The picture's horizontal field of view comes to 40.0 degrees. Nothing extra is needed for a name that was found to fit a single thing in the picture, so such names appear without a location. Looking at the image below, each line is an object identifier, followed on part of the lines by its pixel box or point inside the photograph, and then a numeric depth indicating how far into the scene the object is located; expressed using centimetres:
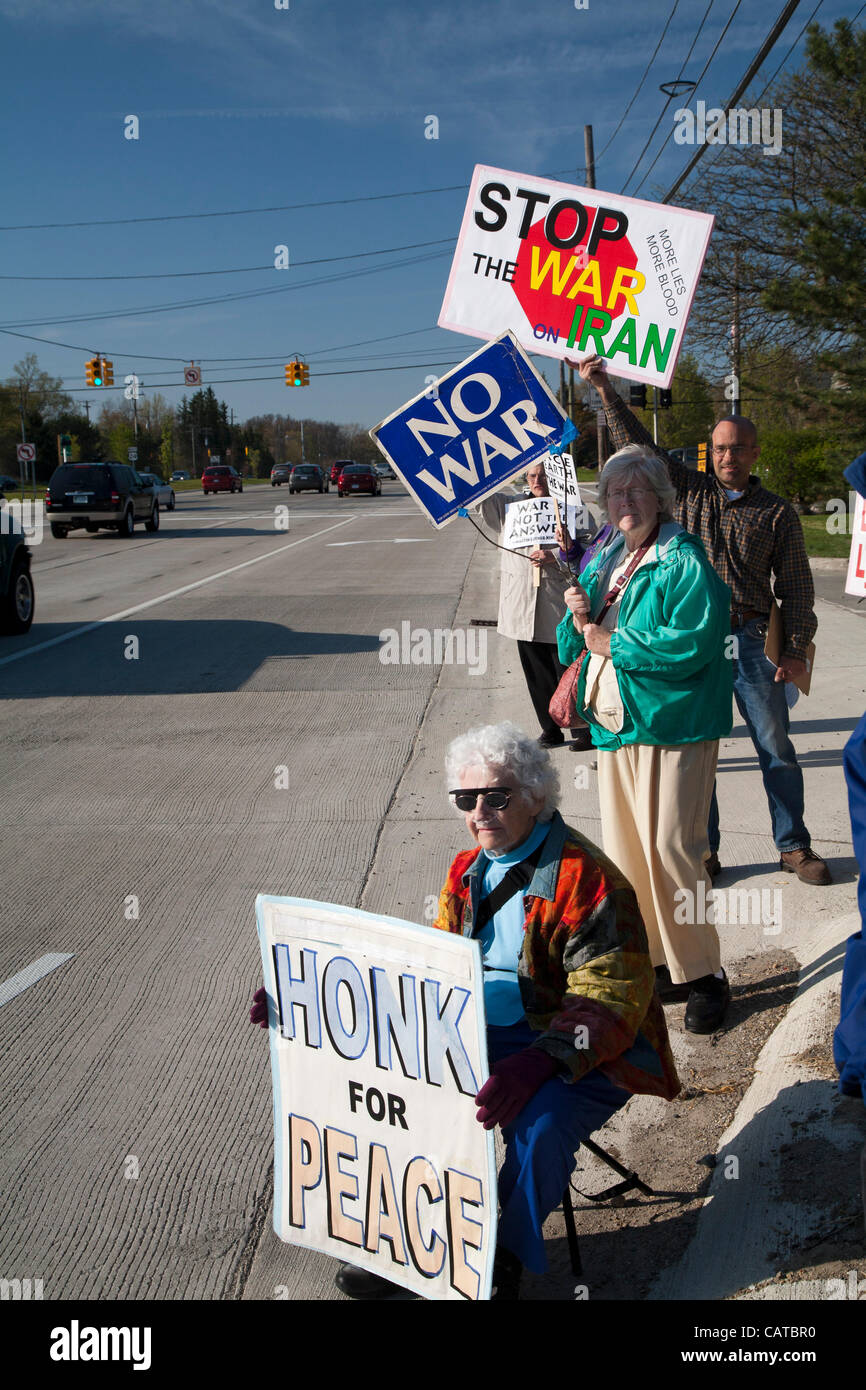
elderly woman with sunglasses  262
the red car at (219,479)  6575
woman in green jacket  380
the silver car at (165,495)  4558
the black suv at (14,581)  1275
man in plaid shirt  498
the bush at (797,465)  2855
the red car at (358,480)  5509
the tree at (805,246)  1980
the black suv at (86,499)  2989
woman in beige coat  749
